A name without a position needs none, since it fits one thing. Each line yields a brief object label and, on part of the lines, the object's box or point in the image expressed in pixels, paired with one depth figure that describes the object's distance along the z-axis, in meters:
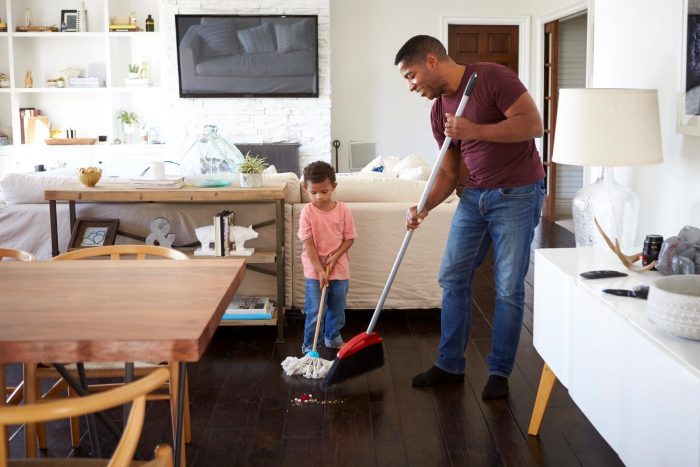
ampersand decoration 4.23
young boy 3.82
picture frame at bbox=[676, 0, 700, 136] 2.67
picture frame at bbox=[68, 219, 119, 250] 4.16
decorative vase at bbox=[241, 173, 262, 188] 4.11
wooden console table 3.98
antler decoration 2.54
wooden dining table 1.65
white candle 4.19
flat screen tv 8.05
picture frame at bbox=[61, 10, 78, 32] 8.20
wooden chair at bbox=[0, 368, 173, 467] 1.26
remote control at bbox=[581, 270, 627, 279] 2.46
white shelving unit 8.19
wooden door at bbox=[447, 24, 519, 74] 8.88
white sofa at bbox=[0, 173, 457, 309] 4.30
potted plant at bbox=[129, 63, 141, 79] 8.33
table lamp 2.67
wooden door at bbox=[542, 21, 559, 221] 8.21
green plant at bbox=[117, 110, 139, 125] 8.35
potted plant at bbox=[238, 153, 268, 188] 4.12
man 2.95
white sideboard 1.72
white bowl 1.81
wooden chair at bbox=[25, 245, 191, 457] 2.45
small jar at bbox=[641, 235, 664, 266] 2.55
